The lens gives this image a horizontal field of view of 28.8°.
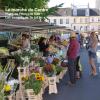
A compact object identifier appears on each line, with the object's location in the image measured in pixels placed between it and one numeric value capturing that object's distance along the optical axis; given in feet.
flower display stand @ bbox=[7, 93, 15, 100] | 14.25
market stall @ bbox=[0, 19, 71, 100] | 14.98
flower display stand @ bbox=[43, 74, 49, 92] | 18.09
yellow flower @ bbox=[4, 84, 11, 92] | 14.27
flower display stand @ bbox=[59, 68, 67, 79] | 21.96
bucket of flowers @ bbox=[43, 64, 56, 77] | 18.92
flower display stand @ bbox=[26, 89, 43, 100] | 15.50
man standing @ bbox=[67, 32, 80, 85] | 20.27
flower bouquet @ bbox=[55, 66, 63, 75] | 21.09
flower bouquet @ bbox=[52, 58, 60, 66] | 21.86
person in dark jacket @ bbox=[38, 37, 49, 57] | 24.24
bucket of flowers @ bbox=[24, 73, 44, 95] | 15.49
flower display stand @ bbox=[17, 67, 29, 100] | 15.97
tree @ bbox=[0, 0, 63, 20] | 30.58
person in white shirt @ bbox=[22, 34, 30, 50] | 21.97
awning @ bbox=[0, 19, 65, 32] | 12.86
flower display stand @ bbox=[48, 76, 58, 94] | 18.46
